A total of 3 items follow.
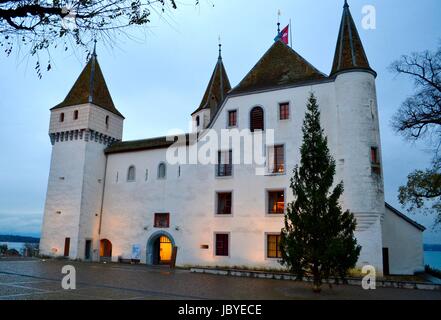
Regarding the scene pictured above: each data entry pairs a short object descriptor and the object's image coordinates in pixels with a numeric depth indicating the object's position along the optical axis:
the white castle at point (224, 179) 23.09
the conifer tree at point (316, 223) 15.16
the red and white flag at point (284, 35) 31.39
